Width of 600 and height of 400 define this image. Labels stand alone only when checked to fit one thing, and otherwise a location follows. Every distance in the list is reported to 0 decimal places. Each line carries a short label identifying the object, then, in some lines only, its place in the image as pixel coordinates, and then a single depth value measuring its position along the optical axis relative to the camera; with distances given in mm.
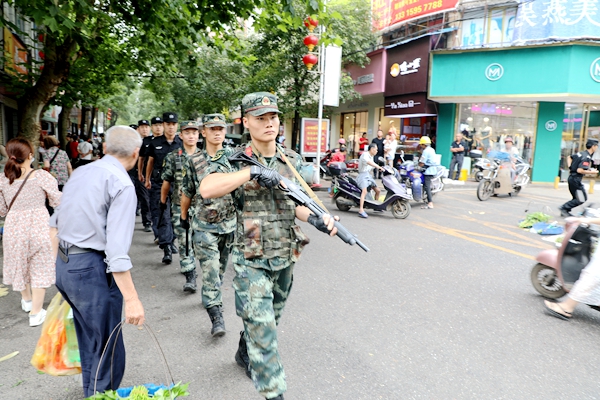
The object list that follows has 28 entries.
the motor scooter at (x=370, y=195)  9305
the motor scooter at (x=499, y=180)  11742
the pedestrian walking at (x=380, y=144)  15227
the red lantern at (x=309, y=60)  12398
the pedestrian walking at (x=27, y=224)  3766
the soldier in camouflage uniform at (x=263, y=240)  2447
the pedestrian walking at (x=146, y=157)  6684
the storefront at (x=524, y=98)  14719
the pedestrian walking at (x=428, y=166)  10477
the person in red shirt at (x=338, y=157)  13947
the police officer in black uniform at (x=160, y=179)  5930
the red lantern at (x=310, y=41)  11555
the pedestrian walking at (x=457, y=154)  15742
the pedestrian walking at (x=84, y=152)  14250
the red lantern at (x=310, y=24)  8328
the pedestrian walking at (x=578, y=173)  8742
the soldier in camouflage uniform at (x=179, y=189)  4816
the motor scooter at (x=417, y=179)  10578
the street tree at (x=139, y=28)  5754
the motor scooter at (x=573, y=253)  4188
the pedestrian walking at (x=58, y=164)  7594
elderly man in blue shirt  2188
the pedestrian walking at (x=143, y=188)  6951
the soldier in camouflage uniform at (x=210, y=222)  3748
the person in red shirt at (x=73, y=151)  16641
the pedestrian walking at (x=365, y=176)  9430
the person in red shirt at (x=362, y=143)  18156
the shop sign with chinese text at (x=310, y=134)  13734
